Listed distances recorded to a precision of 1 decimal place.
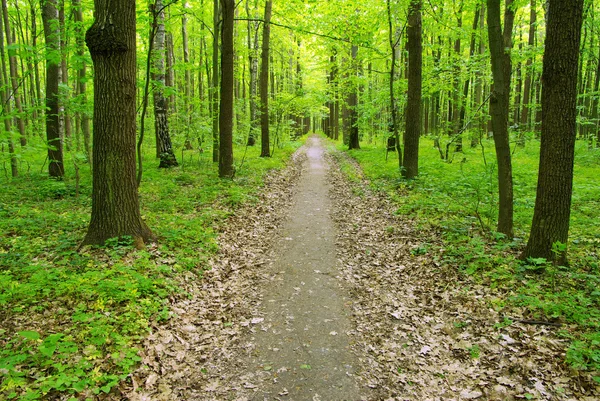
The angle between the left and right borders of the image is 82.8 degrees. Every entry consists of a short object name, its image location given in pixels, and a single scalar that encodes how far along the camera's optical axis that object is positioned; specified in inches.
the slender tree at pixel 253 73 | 823.1
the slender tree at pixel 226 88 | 452.8
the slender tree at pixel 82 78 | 351.3
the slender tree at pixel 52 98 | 402.0
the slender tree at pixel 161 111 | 508.7
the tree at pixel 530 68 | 690.1
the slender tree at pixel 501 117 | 244.5
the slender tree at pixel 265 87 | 671.1
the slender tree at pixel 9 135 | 278.1
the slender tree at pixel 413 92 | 441.4
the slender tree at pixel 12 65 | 558.2
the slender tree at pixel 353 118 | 871.8
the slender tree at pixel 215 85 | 540.4
